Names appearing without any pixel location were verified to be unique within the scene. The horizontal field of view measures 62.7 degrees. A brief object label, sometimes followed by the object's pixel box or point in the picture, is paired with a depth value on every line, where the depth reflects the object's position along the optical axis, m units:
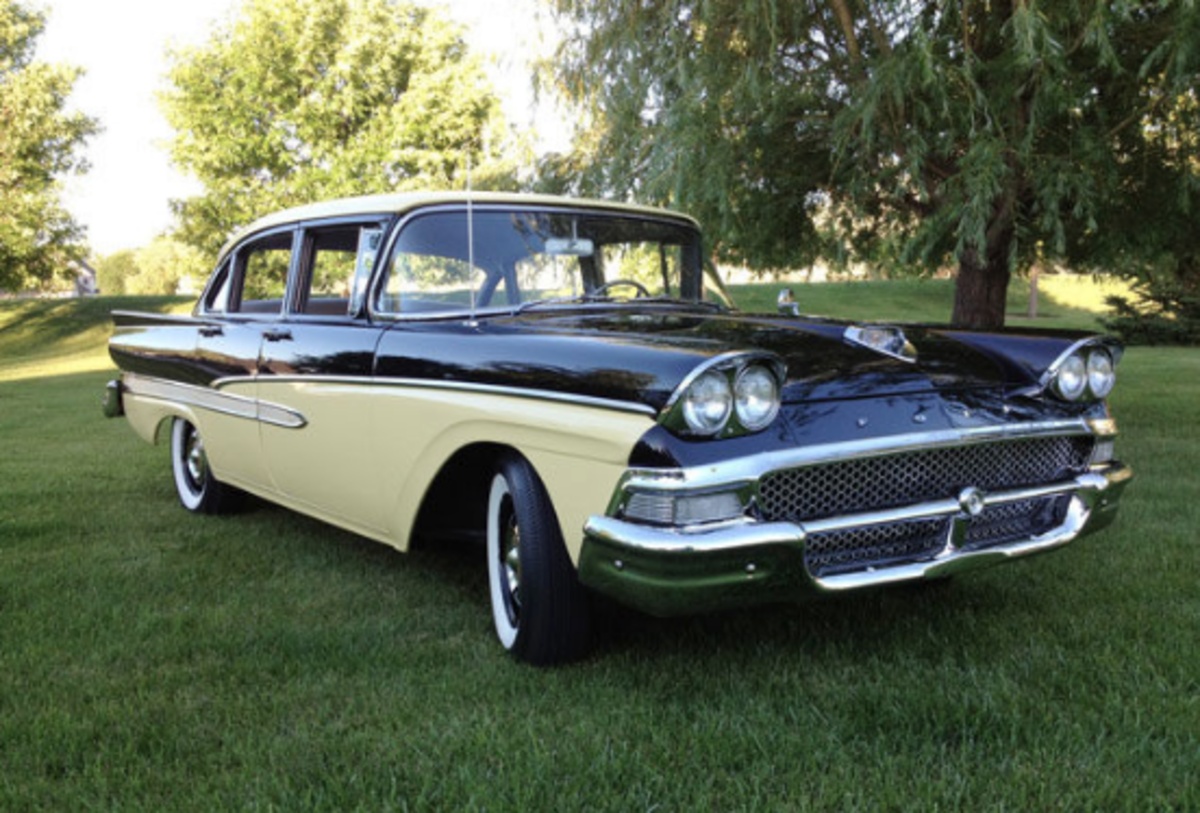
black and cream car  2.50
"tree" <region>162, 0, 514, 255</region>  20.72
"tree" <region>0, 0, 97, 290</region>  24.11
